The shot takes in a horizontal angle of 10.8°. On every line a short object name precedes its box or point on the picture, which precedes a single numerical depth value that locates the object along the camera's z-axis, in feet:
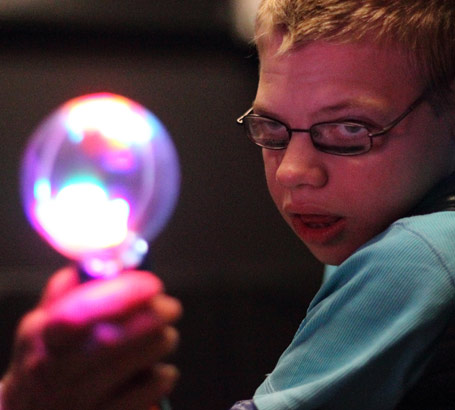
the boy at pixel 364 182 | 5.85
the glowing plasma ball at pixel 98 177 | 5.63
